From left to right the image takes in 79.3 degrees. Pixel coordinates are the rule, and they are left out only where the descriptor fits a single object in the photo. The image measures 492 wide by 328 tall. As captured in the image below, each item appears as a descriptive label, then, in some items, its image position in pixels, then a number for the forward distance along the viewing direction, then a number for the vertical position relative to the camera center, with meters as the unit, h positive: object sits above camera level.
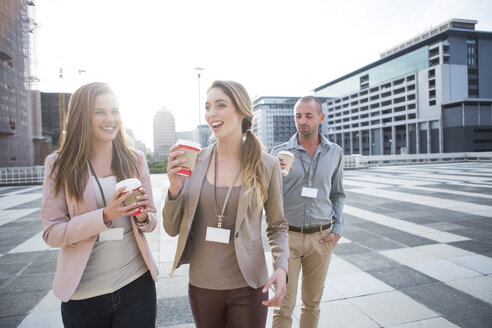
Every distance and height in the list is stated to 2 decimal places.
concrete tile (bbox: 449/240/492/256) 4.97 -1.66
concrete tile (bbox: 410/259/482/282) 3.99 -1.67
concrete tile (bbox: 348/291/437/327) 3.02 -1.68
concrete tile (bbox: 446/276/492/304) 3.45 -1.68
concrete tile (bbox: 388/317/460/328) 2.87 -1.68
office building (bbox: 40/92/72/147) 87.06 +15.17
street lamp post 19.78 +4.07
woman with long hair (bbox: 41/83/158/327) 1.57 -0.36
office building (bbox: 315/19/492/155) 66.25 +14.58
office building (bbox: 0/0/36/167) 26.23 +6.44
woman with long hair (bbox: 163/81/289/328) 1.74 -0.40
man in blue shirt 2.54 -0.49
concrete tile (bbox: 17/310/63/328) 3.00 -1.64
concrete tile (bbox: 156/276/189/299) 3.69 -1.68
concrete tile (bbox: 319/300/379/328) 2.97 -1.70
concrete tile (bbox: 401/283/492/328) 2.94 -1.68
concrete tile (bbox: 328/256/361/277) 4.26 -1.68
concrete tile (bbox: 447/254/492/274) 4.20 -1.67
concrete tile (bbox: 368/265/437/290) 3.82 -1.68
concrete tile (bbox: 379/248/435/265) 4.60 -1.66
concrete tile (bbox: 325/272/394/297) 3.64 -1.68
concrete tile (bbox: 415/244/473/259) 4.79 -1.66
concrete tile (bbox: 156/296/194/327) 3.08 -1.68
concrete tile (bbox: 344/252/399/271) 4.39 -1.67
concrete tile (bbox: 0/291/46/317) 3.26 -1.62
